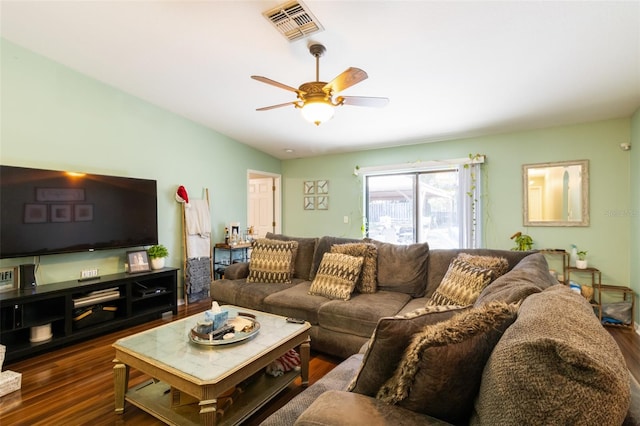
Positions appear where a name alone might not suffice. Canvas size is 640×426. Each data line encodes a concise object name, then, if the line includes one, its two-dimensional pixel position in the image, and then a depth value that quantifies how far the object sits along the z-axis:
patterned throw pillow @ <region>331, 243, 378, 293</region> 2.91
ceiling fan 2.08
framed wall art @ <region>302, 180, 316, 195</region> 5.66
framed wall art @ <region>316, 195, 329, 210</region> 5.53
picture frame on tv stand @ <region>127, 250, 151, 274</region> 3.51
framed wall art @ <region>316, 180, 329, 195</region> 5.53
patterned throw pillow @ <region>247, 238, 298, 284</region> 3.31
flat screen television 2.67
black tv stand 2.54
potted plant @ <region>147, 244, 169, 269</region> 3.67
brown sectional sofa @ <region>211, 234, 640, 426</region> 0.59
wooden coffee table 1.49
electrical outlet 3.26
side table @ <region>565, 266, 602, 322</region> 3.34
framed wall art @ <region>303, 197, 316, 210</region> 5.67
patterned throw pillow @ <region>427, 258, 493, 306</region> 2.05
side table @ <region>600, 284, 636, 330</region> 3.22
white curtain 4.19
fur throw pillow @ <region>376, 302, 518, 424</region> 0.86
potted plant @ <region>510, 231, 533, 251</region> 3.81
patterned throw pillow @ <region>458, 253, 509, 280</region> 2.22
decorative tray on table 1.79
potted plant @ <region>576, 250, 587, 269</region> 3.52
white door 5.98
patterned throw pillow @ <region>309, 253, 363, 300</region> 2.73
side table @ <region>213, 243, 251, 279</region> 4.66
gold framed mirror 3.62
